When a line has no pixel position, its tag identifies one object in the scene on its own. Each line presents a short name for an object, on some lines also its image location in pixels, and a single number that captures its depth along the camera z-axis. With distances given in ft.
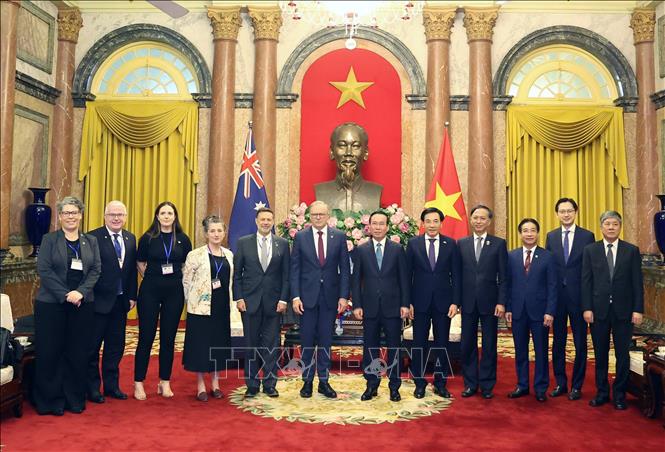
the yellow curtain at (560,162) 26.73
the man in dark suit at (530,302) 13.94
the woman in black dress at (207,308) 13.43
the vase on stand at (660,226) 23.18
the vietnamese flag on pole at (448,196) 23.07
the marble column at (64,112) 26.91
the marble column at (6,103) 21.61
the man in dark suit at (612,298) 13.28
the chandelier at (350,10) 27.32
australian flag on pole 22.97
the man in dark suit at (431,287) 13.82
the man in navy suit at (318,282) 13.73
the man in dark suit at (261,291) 13.76
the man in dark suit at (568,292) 14.11
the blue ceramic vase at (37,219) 24.17
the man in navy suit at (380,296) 13.53
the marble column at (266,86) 26.76
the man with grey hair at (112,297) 13.35
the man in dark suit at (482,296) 14.03
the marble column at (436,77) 26.66
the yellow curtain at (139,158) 27.35
